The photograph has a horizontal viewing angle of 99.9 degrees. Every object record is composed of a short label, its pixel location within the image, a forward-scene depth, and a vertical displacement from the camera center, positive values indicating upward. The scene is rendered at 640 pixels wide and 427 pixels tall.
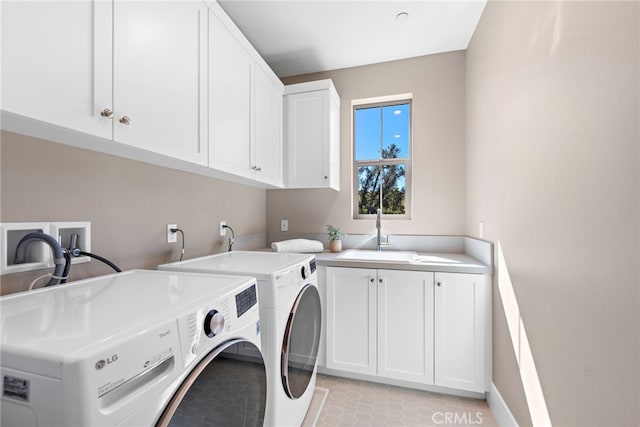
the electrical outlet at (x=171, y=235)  1.50 -0.11
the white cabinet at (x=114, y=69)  0.69 +0.47
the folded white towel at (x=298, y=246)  2.14 -0.26
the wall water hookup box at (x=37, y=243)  0.86 -0.09
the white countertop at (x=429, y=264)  1.68 -0.33
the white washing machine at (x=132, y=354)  0.44 -0.27
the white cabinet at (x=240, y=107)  1.42 +0.68
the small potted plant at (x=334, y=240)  2.33 -0.23
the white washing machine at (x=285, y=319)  1.08 -0.48
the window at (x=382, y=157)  2.48 +0.54
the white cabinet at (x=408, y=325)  1.69 -0.74
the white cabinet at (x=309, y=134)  2.25 +0.68
